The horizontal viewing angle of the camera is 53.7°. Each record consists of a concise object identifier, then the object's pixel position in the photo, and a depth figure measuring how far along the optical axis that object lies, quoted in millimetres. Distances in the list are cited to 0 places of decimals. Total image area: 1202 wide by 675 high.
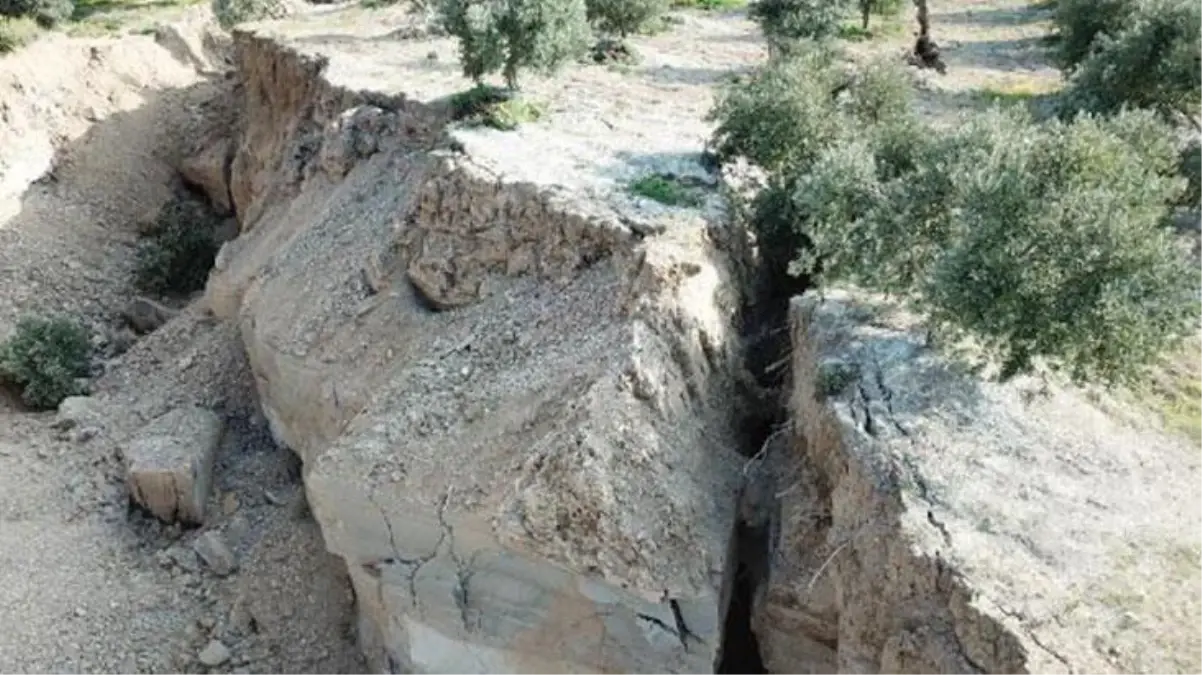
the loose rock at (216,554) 20344
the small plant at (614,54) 29734
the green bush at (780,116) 19797
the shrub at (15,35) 33406
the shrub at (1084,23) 25906
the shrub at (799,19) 29891
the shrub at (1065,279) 13945
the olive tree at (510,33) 22922
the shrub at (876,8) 36397
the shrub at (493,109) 22328
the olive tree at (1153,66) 21766
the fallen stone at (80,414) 24109
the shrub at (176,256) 30219
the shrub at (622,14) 30531
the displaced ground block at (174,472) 21359
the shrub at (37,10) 37375
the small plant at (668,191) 19125
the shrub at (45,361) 25344
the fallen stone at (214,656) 18703
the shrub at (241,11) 35656
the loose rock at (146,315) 28719
